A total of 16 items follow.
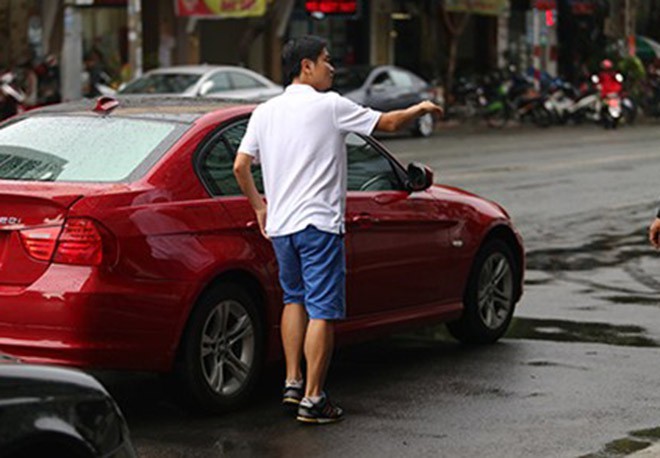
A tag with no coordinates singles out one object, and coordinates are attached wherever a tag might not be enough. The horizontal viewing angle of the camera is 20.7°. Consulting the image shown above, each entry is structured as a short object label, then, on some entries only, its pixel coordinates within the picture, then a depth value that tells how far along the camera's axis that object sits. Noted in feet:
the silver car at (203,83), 97.71
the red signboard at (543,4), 146.51
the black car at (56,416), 15.84
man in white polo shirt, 26.76
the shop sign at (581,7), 169.68
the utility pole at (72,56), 111.86
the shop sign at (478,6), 139.95
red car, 25.64
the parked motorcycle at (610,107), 133.69
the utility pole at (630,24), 165.27
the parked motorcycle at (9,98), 105.50
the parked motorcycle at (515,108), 134.82
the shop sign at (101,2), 103.65
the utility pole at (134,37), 107.24
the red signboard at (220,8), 120.16
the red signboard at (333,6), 117.80
